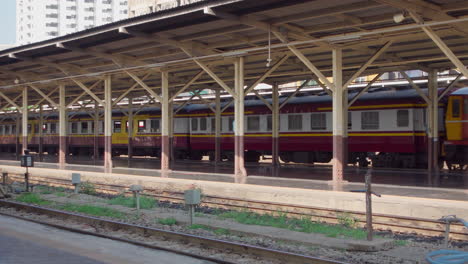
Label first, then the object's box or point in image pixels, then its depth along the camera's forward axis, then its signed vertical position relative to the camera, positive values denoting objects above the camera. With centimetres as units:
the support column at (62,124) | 2753 +116
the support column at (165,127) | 2238 +78
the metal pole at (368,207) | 945 -117
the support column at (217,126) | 2786 +100
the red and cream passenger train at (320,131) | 2286 +70
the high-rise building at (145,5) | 6600 +1830
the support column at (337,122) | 1659 +70
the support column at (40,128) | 3941 +138
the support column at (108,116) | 2477 +139
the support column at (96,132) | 3506 +94
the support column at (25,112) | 2977 +194
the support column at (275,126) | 2577 +91
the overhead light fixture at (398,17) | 1349 +324
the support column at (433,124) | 2123 +77
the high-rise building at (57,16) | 12575 +3141
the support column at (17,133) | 3740 +96
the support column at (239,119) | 1925 +94
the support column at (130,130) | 3400 +101
